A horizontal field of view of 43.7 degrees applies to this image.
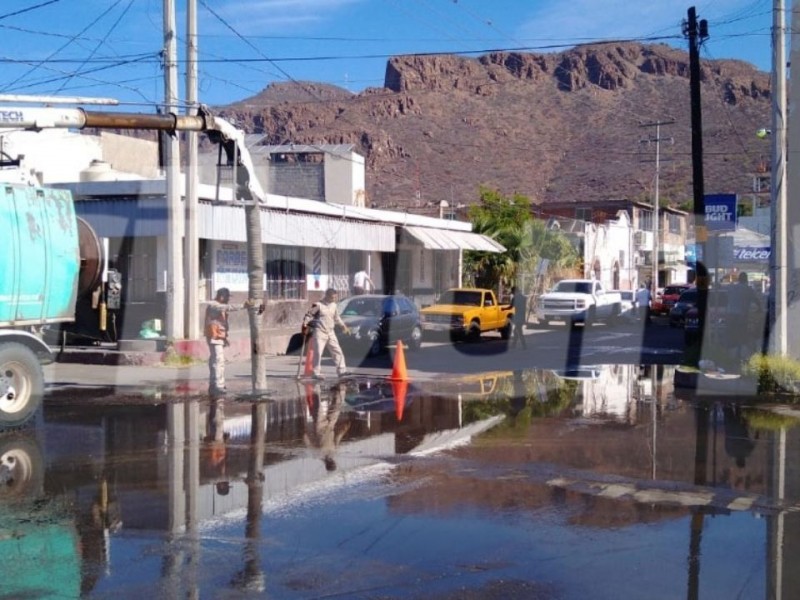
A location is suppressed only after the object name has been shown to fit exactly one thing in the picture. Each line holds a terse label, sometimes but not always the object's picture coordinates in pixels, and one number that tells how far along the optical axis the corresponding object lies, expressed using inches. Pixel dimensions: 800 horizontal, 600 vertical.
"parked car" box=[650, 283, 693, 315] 1827.0
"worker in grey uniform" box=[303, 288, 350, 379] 707.4
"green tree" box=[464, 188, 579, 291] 1678.2
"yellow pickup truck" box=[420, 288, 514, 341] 1157.1
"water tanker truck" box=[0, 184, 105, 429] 487.5
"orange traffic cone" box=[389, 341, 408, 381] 718.5
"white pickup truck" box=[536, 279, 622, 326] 1505.9
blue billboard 791.1
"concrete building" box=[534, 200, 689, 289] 2191.2
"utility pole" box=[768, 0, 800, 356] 626.5
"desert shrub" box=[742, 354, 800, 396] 614.9
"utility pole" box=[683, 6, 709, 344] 836.0
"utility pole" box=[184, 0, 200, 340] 794.2
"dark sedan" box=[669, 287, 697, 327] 1445.6
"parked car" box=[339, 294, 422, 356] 916.6
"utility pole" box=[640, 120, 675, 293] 2145.8
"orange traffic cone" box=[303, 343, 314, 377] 727.1
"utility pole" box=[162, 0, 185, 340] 771.4
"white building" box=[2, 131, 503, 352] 945.5
